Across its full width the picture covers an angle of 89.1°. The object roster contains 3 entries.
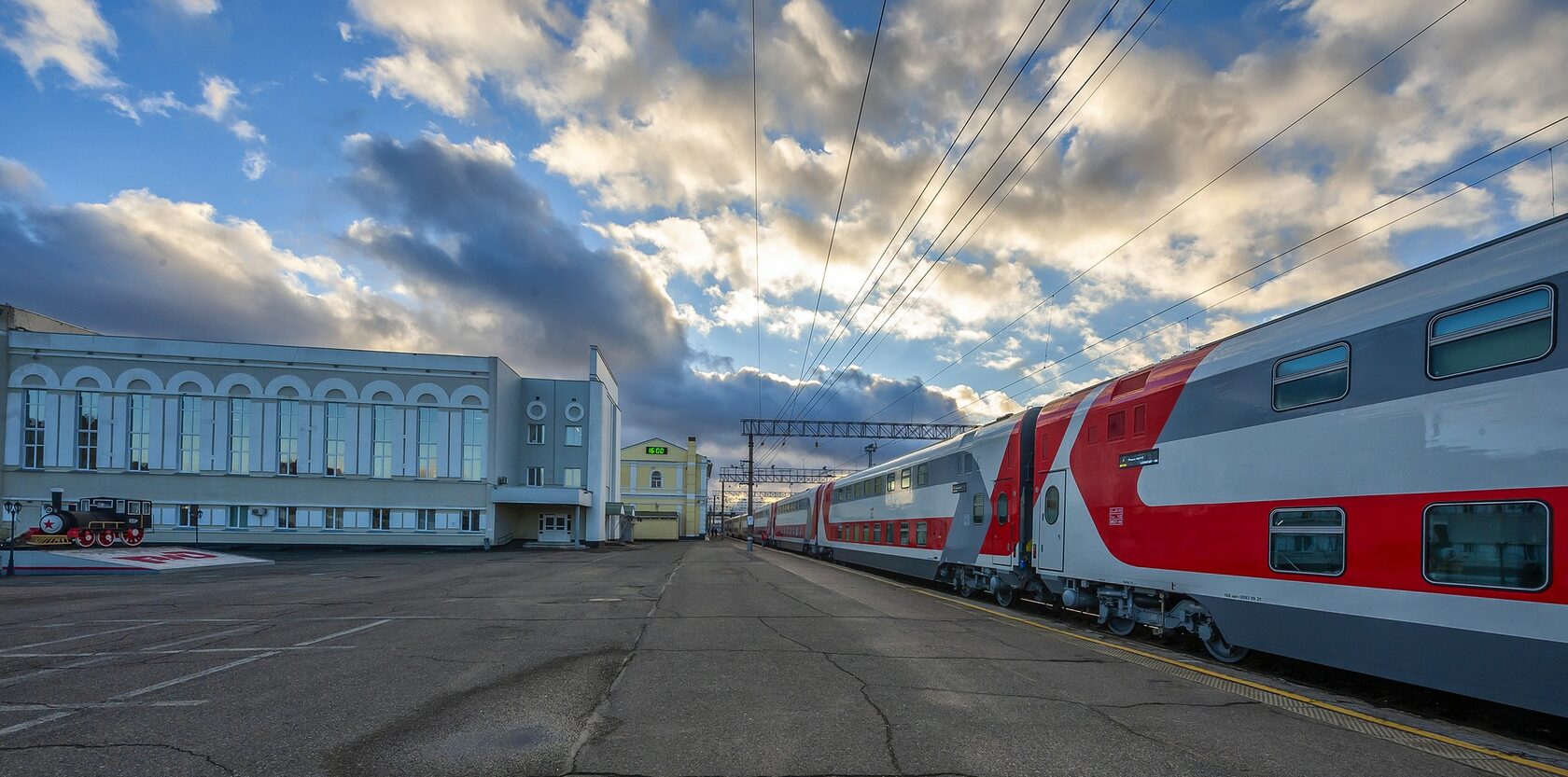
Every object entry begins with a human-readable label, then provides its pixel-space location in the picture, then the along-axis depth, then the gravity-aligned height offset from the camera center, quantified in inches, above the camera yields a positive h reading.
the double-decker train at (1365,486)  245.6 -20.8
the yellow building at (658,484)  3732.8 -278.2
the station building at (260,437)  1752.0 -38.2
